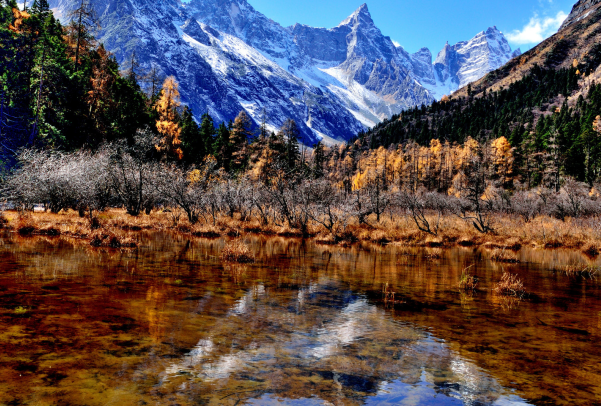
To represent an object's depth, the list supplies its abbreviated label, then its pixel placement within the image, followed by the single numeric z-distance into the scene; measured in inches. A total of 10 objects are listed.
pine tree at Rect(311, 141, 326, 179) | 3719.5
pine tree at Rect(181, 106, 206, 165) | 2712.4
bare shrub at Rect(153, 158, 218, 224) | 1323.8
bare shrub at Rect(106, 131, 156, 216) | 1365.7
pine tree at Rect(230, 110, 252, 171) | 2935.5
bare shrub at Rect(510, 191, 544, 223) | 1677.2
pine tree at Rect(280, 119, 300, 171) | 2706.7
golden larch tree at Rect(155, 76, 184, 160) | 1967.3
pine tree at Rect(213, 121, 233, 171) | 2893.7
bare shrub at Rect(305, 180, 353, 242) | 1288.1
